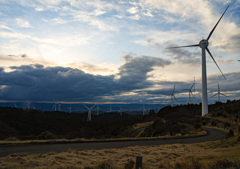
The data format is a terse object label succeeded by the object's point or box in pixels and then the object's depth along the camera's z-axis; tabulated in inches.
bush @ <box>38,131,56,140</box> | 1259.2
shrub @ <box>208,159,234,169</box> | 428.0
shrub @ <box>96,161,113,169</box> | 480.4
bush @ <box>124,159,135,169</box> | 473.6
